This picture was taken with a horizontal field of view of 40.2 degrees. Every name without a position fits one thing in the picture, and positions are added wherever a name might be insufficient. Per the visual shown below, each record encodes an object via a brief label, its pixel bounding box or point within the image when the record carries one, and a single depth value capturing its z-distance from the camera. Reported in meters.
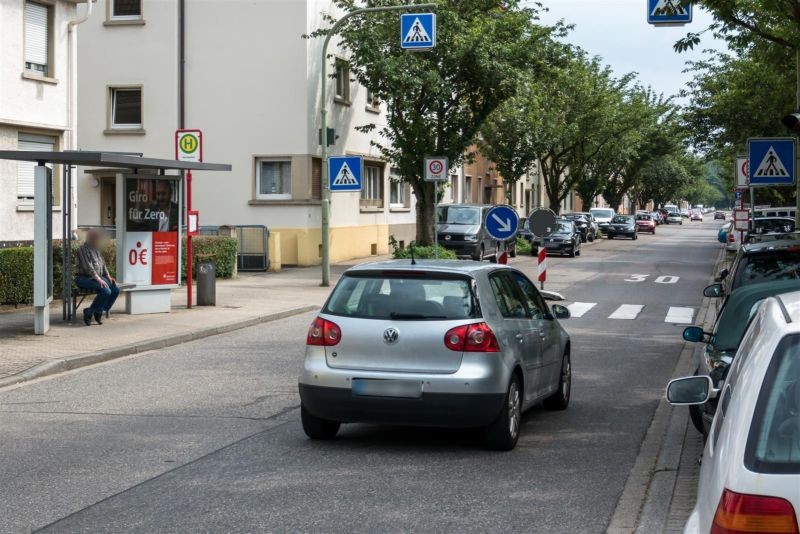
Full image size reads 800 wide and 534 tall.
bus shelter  17.73
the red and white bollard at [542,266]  19.96
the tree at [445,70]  31.19
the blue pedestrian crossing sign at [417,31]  24.62
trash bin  19.89
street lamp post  24.52
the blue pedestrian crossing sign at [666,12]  13.98
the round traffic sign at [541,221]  18.61
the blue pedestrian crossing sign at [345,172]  23.39
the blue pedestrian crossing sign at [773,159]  18.62
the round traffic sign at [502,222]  18.42
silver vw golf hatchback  7.91
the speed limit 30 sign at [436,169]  26.19
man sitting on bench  16.59
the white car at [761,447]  2.83
